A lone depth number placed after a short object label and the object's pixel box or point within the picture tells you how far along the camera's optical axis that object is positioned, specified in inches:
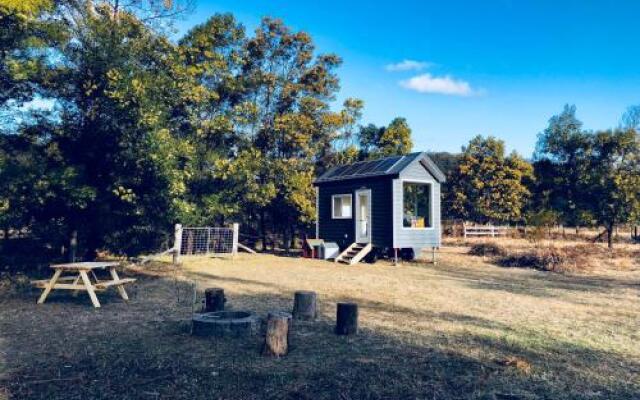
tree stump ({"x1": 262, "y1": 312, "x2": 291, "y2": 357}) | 217.6
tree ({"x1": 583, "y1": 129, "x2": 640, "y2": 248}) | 1125.7
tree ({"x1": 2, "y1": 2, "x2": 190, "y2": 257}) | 489.1
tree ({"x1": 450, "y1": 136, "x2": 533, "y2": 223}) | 1517.0
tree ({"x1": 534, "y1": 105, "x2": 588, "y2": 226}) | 1352.1
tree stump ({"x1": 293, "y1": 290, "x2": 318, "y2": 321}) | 296.9
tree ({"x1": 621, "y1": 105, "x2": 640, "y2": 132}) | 1435.4
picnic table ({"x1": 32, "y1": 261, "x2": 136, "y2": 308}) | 327.2
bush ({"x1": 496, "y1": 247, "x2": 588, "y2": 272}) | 617.7
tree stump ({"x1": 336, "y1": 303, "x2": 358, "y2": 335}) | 257.8
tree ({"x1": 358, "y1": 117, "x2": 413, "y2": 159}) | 1219.9
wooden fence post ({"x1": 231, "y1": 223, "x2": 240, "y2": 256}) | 746.8
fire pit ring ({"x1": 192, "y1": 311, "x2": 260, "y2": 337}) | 250.2
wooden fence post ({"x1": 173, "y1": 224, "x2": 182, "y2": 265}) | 647.1
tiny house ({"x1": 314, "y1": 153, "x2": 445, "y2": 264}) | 695.7
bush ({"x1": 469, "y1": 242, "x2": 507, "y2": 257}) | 783.1
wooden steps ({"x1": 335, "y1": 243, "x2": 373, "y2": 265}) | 706.8
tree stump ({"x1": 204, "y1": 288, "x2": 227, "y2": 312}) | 314.8
